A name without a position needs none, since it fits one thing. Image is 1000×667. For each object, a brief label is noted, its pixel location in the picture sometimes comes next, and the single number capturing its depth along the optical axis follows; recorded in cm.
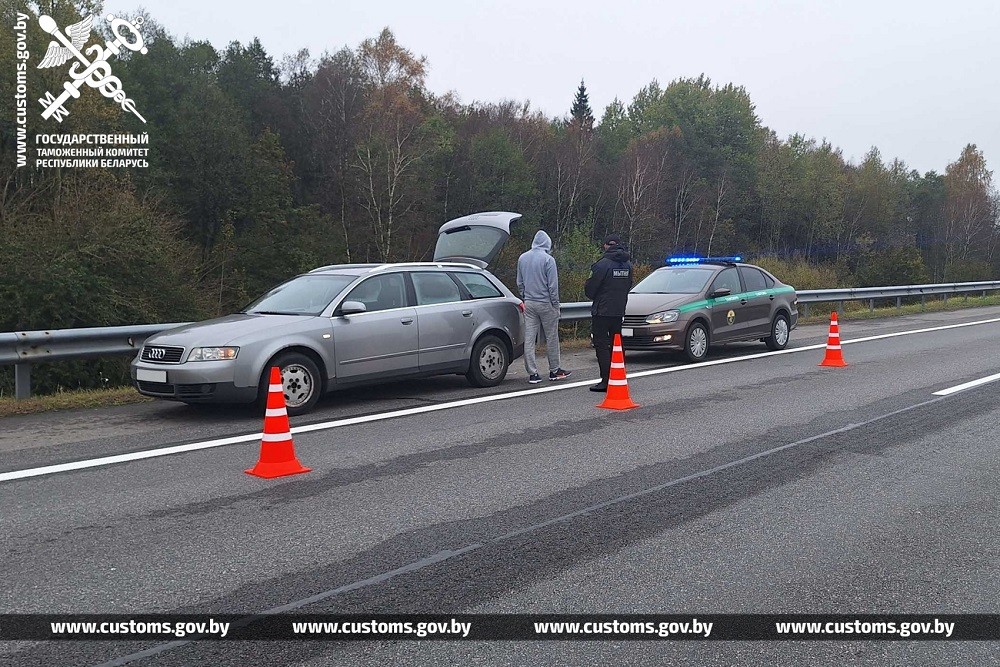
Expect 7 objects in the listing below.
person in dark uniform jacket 1080
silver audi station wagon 884
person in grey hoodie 1143
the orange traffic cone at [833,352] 1329
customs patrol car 1407
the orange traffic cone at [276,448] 658
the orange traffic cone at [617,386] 966
